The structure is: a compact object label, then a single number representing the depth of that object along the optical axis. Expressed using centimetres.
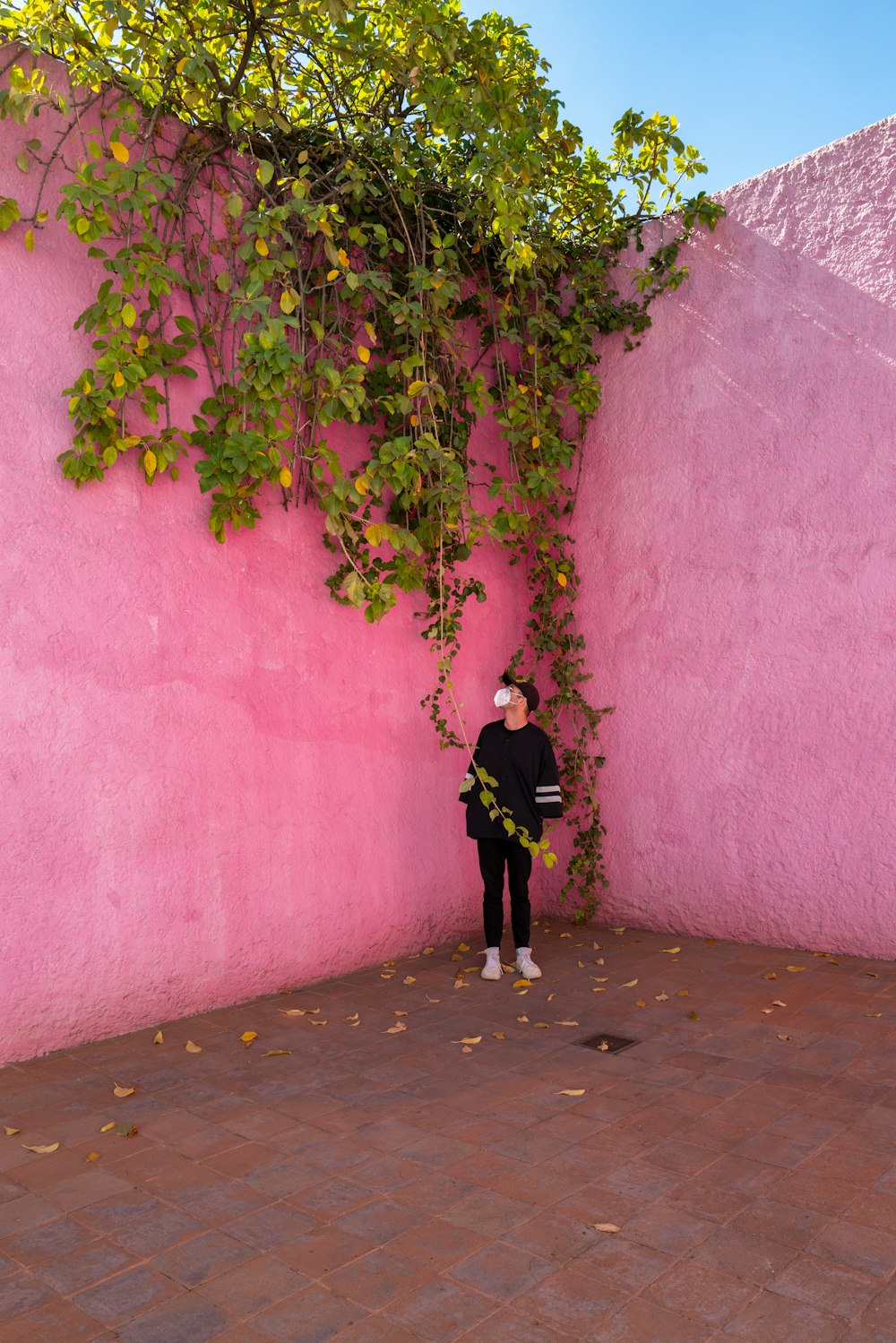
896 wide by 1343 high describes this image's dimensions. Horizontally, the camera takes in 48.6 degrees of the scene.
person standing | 496
